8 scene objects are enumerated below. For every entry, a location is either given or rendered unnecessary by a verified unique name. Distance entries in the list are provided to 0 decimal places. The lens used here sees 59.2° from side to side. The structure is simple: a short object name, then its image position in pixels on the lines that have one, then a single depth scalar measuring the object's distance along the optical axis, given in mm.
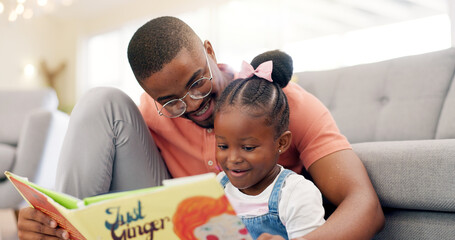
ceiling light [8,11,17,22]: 5734
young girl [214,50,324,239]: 911
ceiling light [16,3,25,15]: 4923
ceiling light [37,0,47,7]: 5399
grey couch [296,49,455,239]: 903
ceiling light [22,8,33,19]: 6032
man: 924
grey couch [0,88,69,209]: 2387
